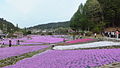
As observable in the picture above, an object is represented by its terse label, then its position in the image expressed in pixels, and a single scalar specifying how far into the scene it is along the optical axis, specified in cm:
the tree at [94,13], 3576
